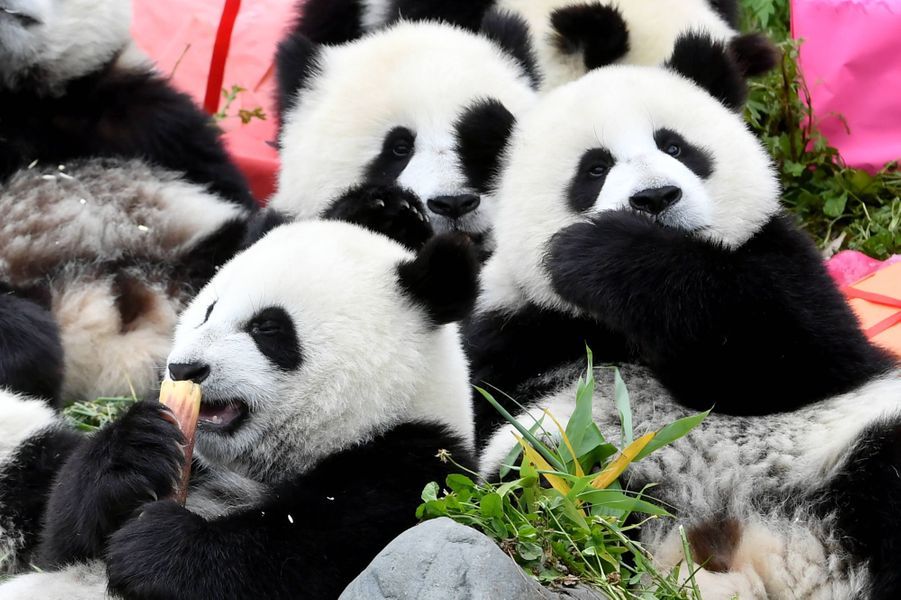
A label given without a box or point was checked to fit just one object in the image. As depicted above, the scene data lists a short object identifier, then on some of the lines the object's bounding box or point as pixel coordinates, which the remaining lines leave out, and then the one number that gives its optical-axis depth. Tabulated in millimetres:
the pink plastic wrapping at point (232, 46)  13242
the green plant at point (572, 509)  5508
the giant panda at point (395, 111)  8898
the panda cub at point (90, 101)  10477
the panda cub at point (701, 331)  6391
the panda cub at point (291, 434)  5836
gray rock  4941
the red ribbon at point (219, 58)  13180
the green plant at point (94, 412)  8656
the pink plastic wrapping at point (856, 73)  11742
